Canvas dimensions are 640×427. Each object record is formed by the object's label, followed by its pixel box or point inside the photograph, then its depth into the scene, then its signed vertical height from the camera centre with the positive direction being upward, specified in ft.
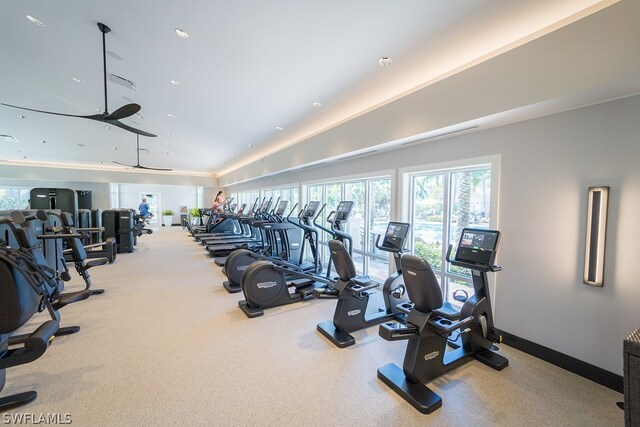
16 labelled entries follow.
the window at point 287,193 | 28.02 +1.14
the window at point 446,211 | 11.49 -0.30
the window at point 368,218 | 16.76 -0.98
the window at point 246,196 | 39.96 +1.04
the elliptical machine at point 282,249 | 15.44 -3.34
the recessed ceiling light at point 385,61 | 9.97 +5.55
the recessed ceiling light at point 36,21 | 10.78 +7.58
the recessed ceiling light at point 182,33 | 10.13 +6.64
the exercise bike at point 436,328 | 6.87 -3.48
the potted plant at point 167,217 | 55.06 -3.21
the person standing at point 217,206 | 34.78 -0.49
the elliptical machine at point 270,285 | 12.14 -3.96
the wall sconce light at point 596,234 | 7.54 -0.81
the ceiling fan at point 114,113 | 11.09 +4.01
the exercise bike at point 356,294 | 9.77 -3.78
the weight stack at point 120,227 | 26.08 -2.57
